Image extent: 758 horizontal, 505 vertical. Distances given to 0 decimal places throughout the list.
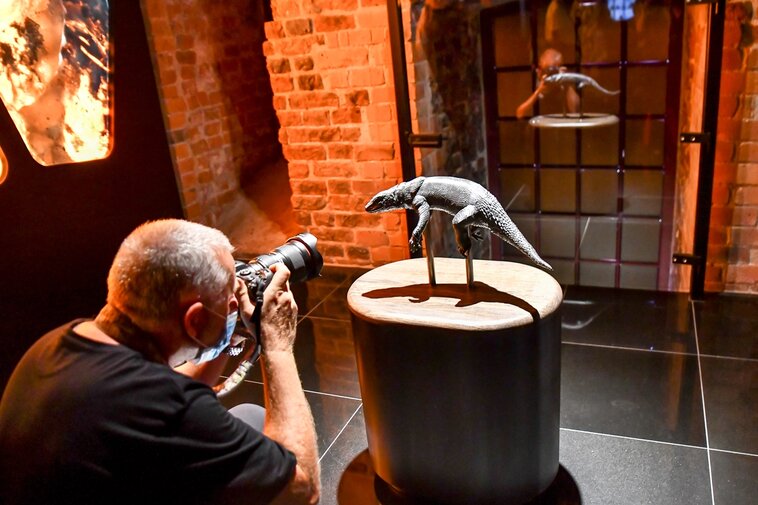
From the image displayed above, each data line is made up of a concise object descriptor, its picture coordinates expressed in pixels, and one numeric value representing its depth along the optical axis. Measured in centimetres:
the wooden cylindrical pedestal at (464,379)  158
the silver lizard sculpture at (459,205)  168
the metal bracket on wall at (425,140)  306
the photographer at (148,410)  105
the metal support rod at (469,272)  172
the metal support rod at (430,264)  180
